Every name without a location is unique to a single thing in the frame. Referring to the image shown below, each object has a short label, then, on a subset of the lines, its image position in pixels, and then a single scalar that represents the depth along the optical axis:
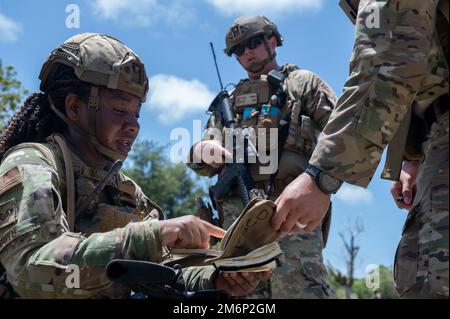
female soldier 2.98
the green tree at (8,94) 14.18
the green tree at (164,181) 37.12
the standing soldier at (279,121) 5.33
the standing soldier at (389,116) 2.58
